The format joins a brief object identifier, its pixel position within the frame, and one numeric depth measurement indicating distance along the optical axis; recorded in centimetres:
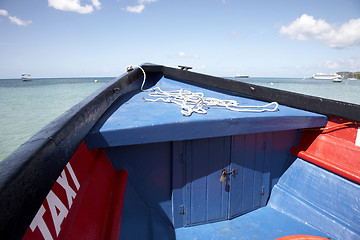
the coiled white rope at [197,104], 179
